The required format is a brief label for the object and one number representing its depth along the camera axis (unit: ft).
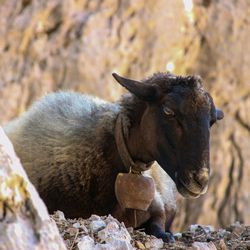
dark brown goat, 35.01
